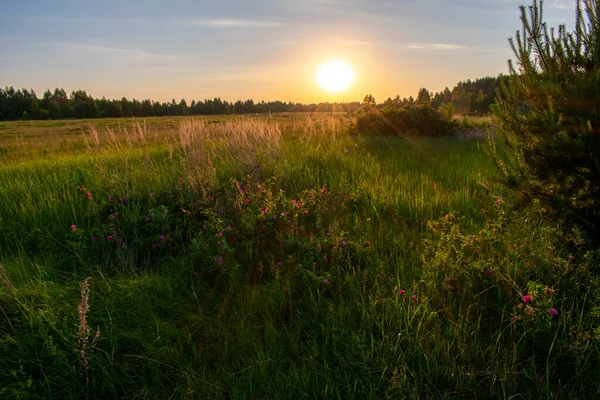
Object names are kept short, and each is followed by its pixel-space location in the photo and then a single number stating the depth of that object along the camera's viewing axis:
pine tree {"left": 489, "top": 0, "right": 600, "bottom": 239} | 2.23
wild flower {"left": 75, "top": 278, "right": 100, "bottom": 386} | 1.67
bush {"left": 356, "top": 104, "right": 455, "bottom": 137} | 11.02
